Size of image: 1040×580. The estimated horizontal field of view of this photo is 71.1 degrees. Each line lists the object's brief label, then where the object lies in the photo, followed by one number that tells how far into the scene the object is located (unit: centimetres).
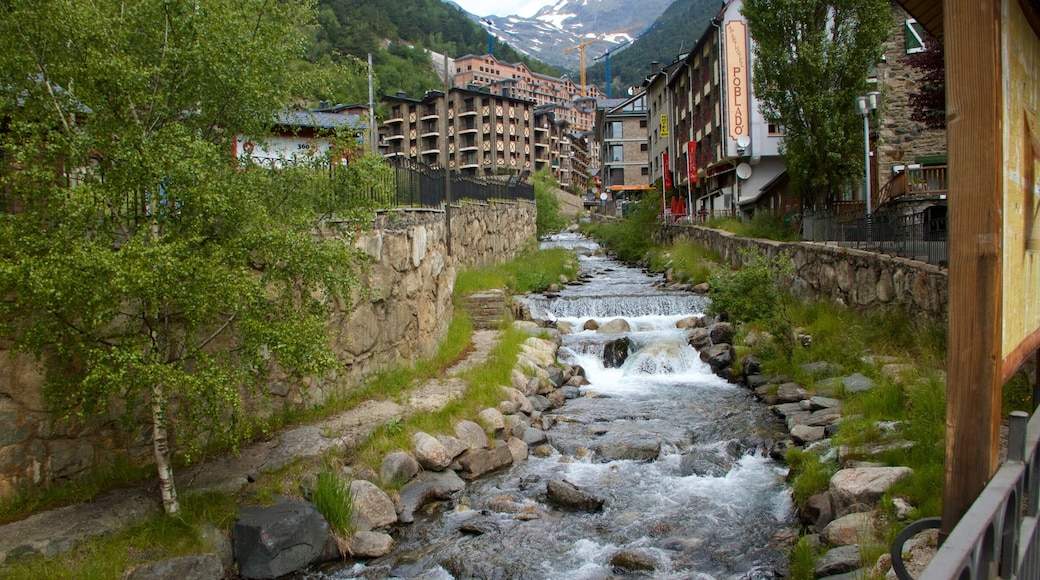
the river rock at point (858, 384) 1260
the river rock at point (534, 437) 1298
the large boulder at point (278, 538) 810
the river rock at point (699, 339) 1934
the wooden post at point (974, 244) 363
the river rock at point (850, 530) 733
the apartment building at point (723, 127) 3769
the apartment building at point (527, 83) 15962
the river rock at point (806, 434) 1156
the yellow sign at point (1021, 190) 391
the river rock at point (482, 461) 1125
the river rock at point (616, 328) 2134
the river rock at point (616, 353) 1944
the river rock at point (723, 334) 1923
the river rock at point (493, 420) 1255
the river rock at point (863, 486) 798
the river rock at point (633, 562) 823
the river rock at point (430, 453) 1083
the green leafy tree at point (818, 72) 2347
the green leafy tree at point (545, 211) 5309
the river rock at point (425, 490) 982
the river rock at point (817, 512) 842
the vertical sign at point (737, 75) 3772
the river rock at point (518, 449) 1216
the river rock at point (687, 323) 2148
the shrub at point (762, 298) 1661
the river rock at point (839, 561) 692
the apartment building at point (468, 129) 9150
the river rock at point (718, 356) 1788
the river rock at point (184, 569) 738
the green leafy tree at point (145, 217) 695
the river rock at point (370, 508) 922
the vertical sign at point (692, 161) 4459
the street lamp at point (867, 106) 1930
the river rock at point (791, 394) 1413
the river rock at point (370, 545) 873
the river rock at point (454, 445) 1123
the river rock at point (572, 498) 997
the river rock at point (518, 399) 1413
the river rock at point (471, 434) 1175
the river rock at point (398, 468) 1023
